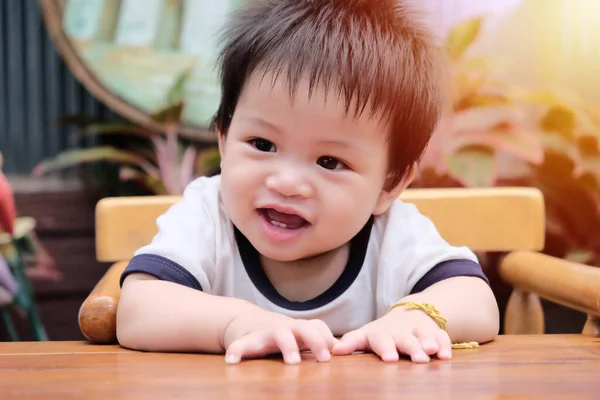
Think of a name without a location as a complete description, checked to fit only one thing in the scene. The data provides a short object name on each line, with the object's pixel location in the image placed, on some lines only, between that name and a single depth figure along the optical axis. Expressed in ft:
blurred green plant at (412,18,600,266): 5.80
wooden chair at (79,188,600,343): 3.64
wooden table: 1.75
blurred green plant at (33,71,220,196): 5.58
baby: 2.46
